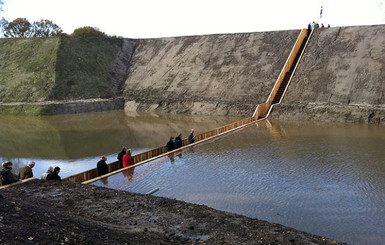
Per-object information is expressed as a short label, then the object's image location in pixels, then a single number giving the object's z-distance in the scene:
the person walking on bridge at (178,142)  15.09
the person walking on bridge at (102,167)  10.89
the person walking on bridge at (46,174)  9.69
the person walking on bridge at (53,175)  9.64
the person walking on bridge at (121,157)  12.04
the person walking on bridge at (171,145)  14.68
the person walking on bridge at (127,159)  11.80
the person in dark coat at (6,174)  8.94
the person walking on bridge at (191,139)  16.20
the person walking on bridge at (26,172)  9.59
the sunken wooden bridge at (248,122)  10.84
